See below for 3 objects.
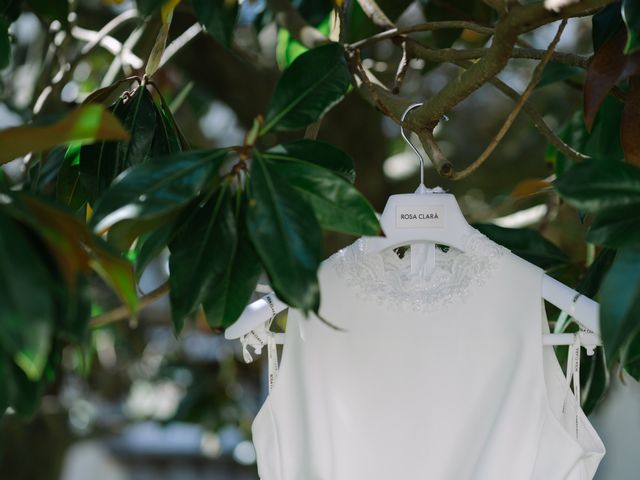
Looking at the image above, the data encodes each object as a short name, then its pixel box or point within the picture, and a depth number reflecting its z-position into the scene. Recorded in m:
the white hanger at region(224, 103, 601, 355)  1.62
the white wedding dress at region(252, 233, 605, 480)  1.64
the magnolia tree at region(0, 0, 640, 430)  1.29
